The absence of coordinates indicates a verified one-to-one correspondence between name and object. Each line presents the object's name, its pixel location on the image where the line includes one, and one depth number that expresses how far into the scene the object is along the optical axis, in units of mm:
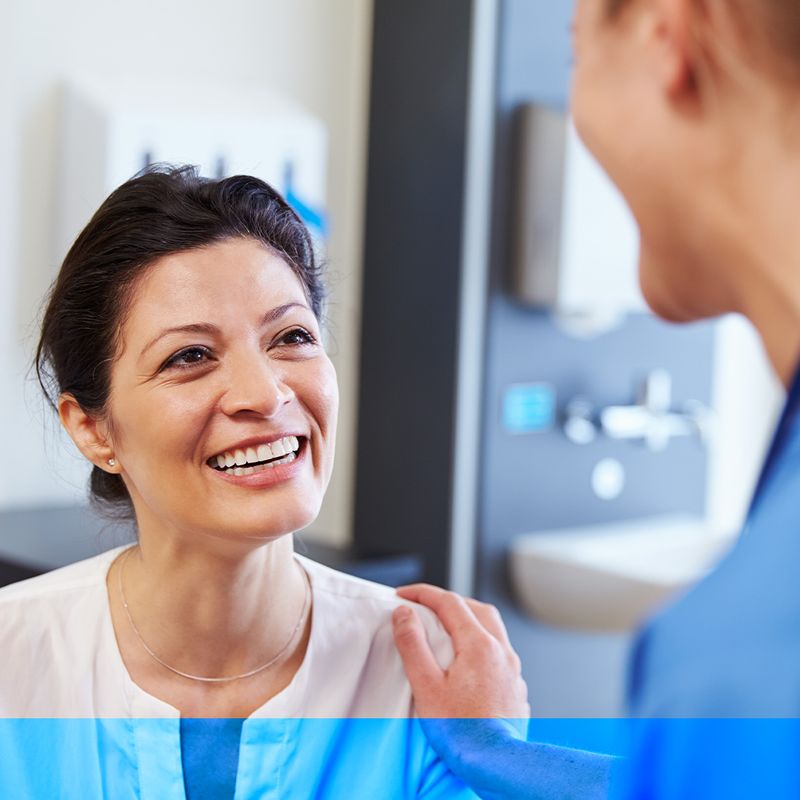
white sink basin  2545
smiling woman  1213
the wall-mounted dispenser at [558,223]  2709
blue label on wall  2766
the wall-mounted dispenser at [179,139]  2273
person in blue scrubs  547
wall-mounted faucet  2887
